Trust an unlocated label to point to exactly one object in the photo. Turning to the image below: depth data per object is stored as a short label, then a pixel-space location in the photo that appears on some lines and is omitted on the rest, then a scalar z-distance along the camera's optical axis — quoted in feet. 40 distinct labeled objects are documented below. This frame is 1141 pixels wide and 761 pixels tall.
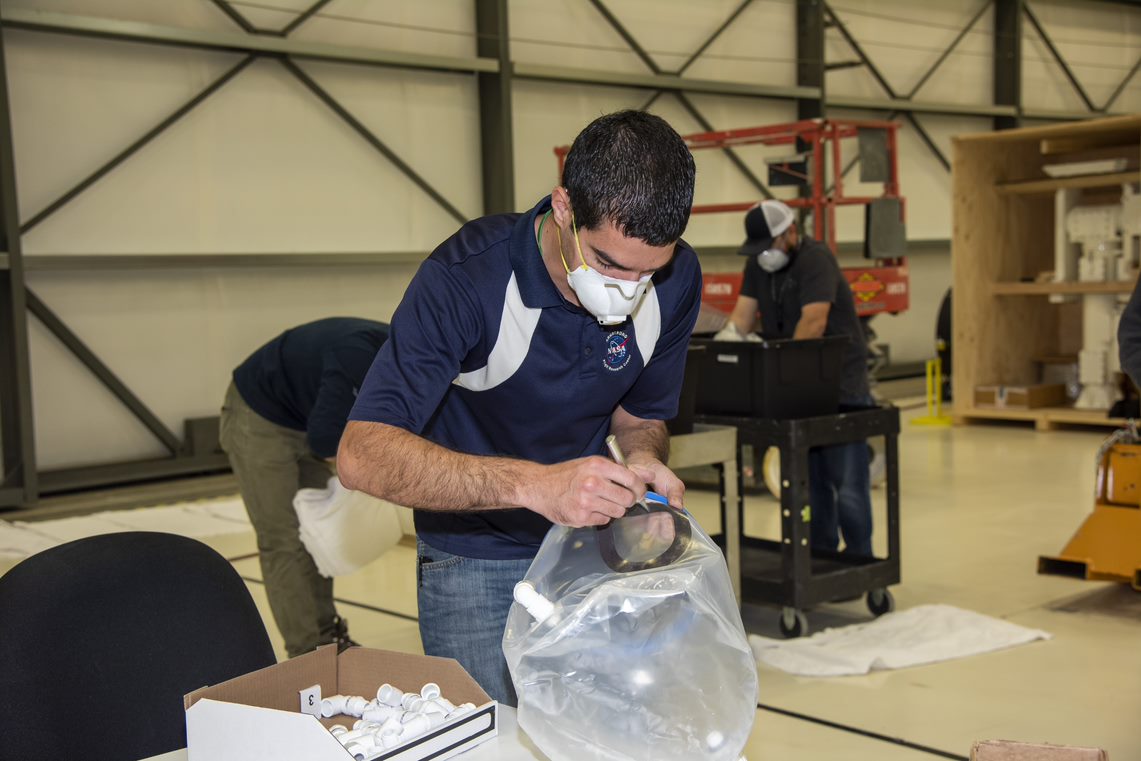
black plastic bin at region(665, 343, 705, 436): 12.97
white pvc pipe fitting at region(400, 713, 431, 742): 5.00
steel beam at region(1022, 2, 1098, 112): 45.65
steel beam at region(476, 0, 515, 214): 30.63
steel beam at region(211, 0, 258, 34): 26.81
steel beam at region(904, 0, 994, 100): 42.16
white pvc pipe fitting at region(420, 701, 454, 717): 5.23
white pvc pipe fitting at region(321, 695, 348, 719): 5.64
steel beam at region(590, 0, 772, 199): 33.99
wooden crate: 30.50
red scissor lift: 26.48
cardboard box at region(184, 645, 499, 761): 4.57
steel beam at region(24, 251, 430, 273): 24.35
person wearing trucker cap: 15.65
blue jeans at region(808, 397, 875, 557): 15.60
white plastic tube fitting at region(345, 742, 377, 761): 4.80
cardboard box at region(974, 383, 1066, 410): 30.78
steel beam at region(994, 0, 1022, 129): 44.52
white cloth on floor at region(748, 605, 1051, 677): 13.01
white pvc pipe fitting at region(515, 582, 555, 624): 5.05
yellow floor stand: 31.91
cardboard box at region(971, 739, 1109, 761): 4.92
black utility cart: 13.91
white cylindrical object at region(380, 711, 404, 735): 5.06
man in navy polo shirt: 5.51
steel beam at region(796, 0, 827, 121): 38.47
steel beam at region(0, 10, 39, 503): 23.32
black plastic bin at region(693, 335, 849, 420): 14.08
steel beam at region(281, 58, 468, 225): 27.94
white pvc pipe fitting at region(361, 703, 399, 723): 5.34
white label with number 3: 5.64
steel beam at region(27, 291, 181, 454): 24.58
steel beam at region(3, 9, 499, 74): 23.70
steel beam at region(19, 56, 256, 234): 24.61
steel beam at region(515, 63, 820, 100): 31.45
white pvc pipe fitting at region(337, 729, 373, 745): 4.91
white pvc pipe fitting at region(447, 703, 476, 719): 5.19
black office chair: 5.48
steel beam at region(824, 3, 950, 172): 39.43
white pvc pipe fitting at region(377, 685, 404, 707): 5.56
